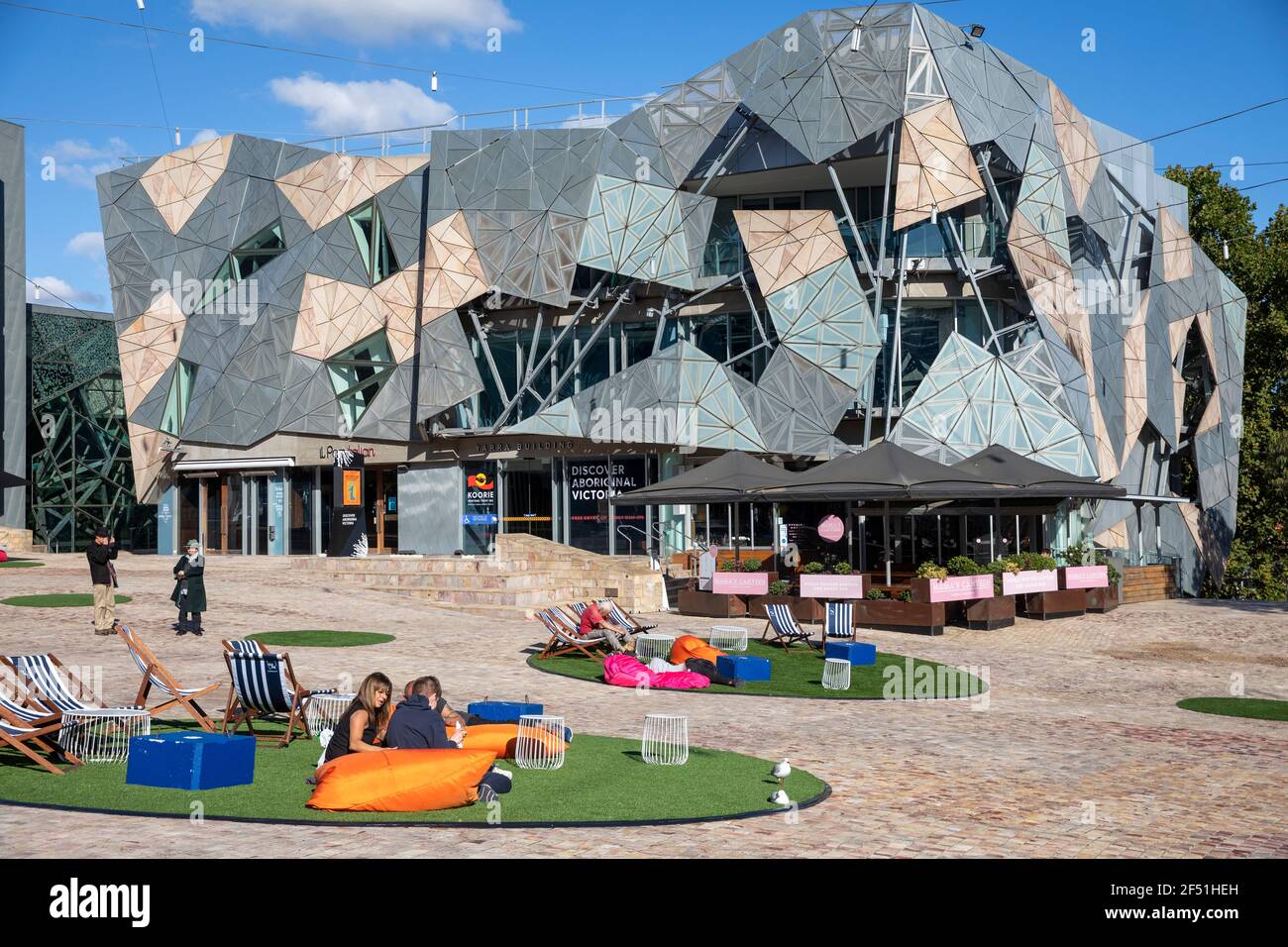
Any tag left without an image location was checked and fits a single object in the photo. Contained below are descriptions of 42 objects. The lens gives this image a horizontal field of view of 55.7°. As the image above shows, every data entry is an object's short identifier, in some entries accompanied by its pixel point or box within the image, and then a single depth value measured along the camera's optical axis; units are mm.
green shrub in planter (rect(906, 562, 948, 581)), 23297
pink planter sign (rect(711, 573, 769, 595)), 25391
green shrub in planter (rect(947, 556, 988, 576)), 24016
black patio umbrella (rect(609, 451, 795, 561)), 26203
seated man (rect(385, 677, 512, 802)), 9227
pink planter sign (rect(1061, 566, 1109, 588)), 26312
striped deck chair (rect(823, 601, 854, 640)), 19344
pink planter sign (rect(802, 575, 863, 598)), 23906
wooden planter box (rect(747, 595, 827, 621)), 24141
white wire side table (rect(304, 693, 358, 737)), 11375
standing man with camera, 18797
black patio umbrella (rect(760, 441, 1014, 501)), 23209
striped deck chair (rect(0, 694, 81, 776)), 9336
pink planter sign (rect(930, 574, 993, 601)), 23016
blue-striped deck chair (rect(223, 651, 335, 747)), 10938
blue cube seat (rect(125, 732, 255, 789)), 8902
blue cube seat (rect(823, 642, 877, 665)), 17672
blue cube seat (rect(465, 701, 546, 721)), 11633
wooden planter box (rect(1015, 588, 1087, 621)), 25719
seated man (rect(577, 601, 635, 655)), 18338
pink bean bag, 15719
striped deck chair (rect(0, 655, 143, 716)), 10109
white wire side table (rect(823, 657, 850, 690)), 15656
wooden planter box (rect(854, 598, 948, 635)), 22875
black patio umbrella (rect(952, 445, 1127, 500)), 24641
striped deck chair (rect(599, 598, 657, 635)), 19672
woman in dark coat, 19875
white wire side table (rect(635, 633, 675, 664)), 17953
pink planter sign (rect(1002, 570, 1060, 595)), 24828
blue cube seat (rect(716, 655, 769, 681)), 15970
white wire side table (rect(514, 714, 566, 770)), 10039
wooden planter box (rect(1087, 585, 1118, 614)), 26891
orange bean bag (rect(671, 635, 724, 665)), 16688
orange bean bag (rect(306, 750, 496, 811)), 8281
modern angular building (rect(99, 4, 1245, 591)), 34562
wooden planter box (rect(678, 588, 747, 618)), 25531
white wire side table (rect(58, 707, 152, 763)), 9844
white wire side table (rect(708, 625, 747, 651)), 18703
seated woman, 9039
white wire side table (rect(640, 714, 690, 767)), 10359
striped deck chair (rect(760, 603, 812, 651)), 19803
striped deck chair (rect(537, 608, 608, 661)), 18188
